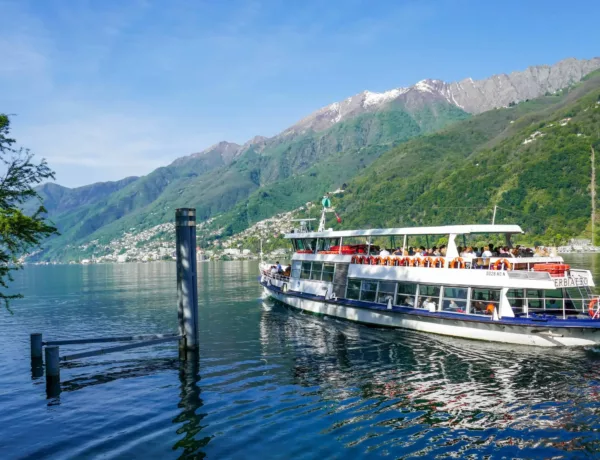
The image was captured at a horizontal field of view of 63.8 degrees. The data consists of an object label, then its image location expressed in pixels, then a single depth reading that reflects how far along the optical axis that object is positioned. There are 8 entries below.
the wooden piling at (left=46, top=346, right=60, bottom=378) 22.31
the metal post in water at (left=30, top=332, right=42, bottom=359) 27.05
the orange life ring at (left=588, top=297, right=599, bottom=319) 27.58
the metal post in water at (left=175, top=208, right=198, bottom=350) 25.34
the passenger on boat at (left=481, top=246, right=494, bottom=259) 31.88
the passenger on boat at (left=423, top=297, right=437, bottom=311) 33.44
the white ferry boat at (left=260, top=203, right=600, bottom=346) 28.56
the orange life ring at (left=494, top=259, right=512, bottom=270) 30.41
